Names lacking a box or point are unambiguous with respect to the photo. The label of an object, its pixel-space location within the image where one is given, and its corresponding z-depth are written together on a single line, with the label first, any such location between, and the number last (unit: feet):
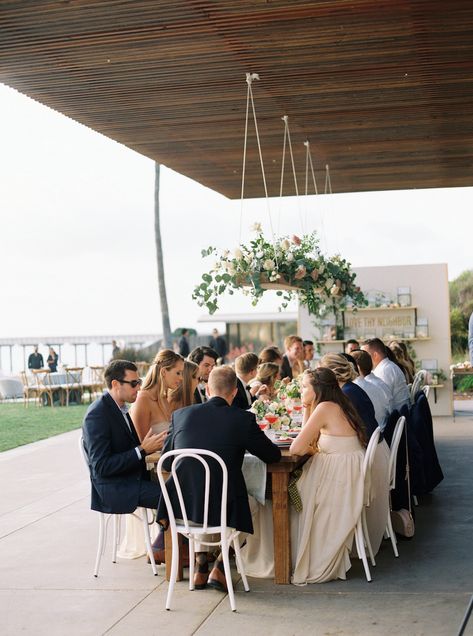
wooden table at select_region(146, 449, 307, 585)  18.47
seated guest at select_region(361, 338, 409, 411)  29.27
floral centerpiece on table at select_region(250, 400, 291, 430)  23.67
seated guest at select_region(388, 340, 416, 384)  33.50
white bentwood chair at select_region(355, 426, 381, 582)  18.48
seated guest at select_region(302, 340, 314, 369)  42.68
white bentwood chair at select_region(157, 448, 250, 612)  16.58
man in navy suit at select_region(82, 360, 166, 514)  18.47
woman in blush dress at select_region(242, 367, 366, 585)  18.51
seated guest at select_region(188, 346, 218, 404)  28.04
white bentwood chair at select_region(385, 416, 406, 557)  20.40
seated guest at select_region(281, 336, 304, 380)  39.35
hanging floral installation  26.61
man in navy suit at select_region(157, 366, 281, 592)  17.03
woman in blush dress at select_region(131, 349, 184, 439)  20.88
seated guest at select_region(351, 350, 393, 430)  25.22
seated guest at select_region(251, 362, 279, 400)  29.81
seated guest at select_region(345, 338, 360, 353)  38.11
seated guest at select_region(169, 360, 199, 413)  21.68
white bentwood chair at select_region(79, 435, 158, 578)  19.16
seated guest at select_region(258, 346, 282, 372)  33.68
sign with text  49.93
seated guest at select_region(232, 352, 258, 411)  28.94
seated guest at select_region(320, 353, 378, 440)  21.79
